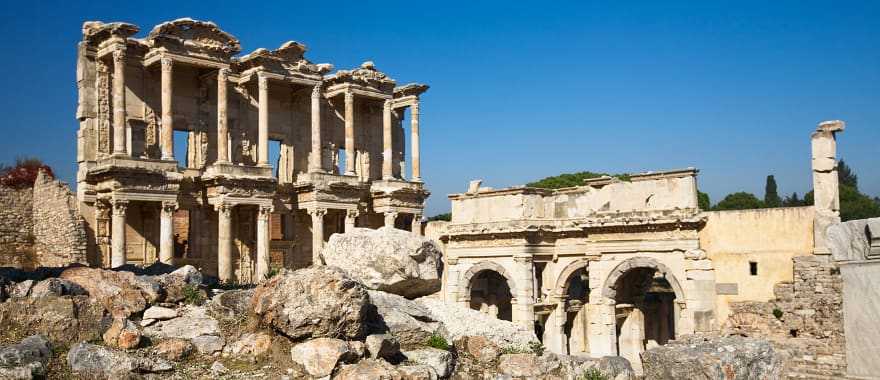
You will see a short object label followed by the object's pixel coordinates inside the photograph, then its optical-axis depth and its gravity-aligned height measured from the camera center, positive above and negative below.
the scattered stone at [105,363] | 9.42 -1.40
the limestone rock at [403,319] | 11.95 -1.23
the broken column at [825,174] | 21.03 +1.40
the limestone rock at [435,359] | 11.21 -1.68
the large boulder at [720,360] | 10.66 -1.70
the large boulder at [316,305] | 10.40 -0.85
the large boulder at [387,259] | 13.07 -0.36
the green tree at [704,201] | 64.19 +2.37
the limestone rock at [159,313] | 11.30 -0.99
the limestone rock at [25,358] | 9.05 -1.30
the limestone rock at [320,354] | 10.04 -1.43
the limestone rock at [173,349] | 10.13 -1.34
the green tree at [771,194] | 77.25 +3.38
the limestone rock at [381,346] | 10.59 -1.42
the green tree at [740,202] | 68.94 +2.46
